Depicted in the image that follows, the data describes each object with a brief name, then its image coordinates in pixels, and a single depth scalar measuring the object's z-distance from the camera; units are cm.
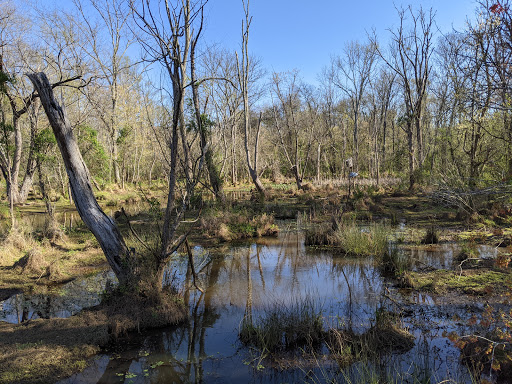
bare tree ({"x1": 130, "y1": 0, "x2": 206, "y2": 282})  485
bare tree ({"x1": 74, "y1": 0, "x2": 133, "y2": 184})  2625
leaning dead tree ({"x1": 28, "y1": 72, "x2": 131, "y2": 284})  544
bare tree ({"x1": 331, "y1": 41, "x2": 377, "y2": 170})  2518
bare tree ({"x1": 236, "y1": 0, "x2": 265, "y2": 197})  2047
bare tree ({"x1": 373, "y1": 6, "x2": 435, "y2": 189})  1956
